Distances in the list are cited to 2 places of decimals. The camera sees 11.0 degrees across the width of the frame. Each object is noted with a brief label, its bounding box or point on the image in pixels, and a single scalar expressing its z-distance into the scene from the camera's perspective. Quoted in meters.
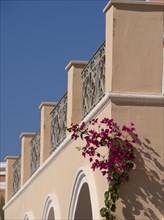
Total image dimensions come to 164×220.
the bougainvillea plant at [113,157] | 9.80
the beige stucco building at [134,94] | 9.95
